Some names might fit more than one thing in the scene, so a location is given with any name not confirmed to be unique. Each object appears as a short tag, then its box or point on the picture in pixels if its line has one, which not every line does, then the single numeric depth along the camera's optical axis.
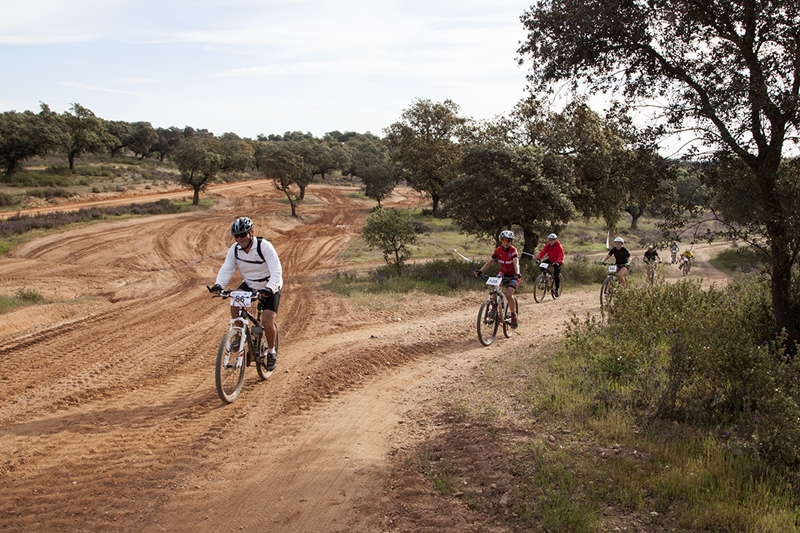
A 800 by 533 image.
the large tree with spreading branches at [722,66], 6.30
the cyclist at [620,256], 14.48
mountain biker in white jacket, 7.10
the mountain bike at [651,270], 19.49
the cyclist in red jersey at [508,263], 10.90
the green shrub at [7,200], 32.28
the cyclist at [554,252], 15.30
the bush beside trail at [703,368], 4.99
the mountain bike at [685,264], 24.97
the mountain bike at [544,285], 15.68
